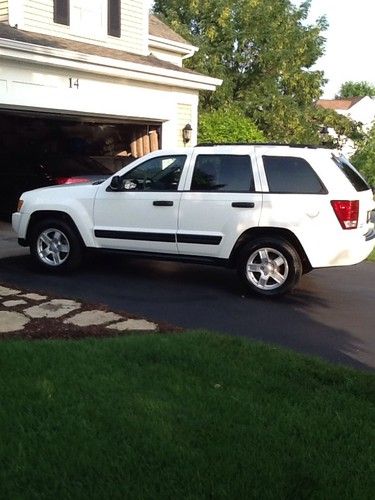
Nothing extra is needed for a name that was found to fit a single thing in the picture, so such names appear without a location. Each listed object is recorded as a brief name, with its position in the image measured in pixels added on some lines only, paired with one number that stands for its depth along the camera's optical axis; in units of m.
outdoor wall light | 15.46
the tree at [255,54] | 27.61
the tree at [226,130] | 19.91
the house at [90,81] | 11.81
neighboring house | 72.88
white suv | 7.08
